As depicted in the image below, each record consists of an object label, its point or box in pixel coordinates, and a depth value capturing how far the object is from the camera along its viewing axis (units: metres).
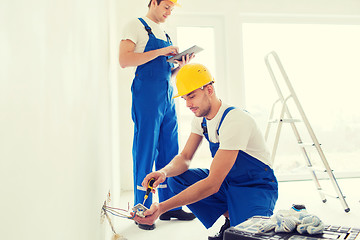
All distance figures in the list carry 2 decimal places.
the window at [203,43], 3.76
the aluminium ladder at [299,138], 2.53
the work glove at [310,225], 0.85
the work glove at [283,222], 0.88
